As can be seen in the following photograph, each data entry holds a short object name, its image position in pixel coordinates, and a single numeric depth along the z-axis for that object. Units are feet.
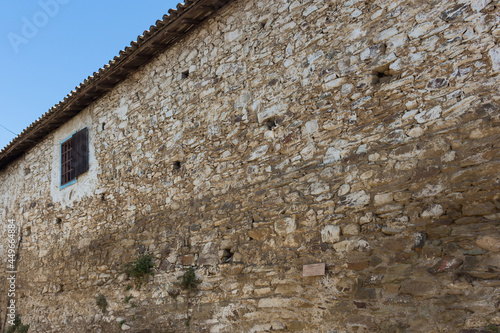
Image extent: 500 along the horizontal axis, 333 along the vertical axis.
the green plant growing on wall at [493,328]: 10.69
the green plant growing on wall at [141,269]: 21.03
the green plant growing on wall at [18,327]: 28.99
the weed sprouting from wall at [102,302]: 22.94
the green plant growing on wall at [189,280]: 18.62
